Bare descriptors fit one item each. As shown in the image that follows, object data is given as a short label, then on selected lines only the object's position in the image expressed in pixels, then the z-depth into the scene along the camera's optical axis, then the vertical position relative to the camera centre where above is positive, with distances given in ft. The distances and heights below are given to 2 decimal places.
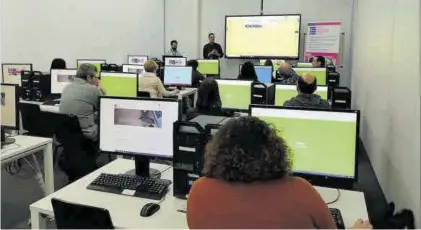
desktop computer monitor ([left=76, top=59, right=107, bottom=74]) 23.20 +0.34
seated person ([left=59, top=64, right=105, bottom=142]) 12.46 -1.10
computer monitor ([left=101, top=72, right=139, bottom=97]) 16.47 -0.61
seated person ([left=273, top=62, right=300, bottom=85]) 16.93 -0.02
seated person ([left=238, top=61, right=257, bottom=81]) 19.81 -0.02
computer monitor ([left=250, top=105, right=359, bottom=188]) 6.32 -1.06
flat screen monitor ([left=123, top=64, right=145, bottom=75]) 23.29 +0.03
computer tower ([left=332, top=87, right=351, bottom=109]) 12.92 -0.79
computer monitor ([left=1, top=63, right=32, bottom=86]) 20.85 -0.30
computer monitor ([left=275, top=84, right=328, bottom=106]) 13.23 -0.64
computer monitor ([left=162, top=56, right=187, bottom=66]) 26.22 +0.55
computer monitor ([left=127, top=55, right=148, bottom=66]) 28.86 +0.66
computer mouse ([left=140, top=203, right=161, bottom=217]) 5.88 -2.04
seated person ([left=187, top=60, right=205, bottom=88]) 22.83 -0.39
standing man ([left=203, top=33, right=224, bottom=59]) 32.31 +1.69
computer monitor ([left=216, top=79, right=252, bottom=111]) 14.61 -0.83
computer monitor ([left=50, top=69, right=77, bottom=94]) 18.01 -0.48
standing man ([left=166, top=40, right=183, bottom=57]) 32.60 +1.63
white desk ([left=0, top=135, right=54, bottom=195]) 9.61 -2.05
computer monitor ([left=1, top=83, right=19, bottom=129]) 10.02 -1.05
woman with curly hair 4.11 -1.21
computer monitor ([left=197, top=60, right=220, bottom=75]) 27.20 +0.28
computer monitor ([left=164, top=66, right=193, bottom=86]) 22.54 -0.32
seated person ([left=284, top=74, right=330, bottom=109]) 10.05 -0.55
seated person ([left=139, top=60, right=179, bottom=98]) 18.44 -0.60
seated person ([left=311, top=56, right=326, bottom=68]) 22.81 +0.64
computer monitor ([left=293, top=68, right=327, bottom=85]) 19.17 +0.01
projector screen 31.35 +2.80
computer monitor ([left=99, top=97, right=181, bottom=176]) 7.09 -1.05
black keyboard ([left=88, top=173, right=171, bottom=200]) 6.65 -1.97
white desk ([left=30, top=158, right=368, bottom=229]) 5.70 -2.10
